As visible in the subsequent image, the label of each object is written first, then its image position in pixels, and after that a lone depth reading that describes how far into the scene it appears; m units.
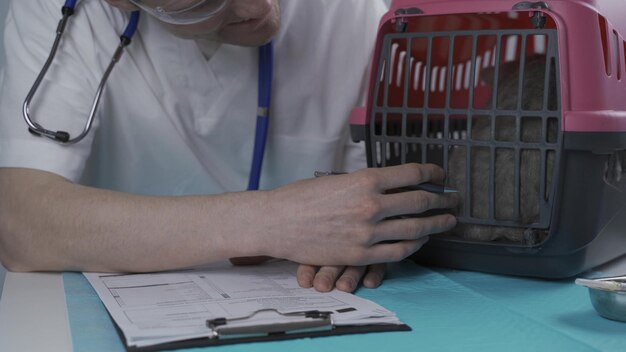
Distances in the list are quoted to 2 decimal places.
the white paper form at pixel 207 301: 1.19
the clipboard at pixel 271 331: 1.17
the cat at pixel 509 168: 1.35
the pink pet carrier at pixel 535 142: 1.31
